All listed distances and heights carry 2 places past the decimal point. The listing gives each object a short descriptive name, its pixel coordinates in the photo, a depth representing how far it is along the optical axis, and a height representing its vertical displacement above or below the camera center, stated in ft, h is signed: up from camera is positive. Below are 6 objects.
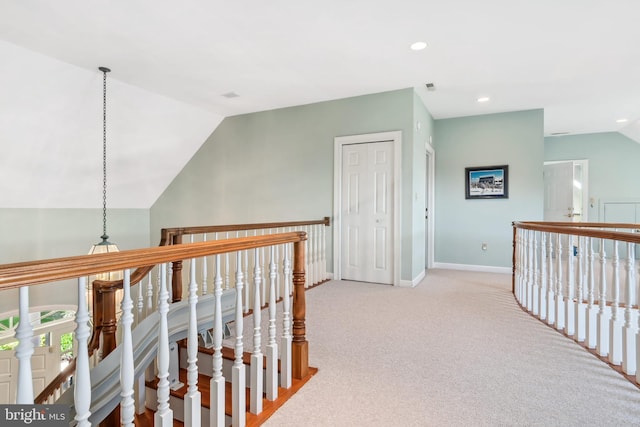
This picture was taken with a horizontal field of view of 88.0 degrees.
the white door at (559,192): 19.72 +1.29
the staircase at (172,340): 3.04 -2.02
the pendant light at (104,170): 10.48 +1.96
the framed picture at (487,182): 16.76 +1.58
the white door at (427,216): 17.72 -0.20
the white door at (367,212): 14.24 +0.00
